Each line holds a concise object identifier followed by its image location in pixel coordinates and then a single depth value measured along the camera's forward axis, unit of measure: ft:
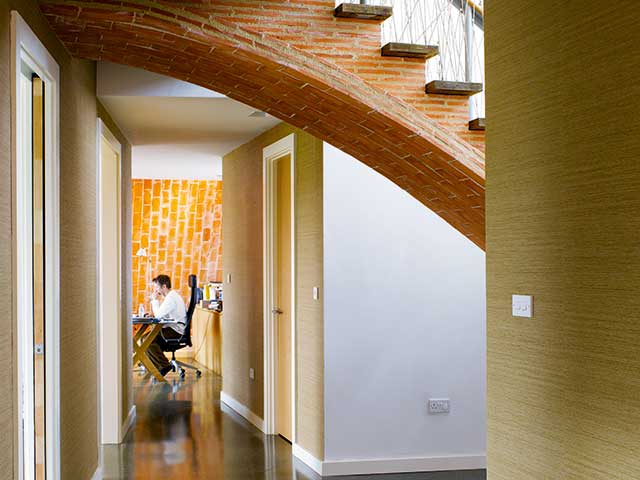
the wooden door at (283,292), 23.90
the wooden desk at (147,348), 35.40
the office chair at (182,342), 36.86
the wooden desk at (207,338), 38.06
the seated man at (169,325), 36.58
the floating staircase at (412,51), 14.23
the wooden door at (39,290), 13.71
